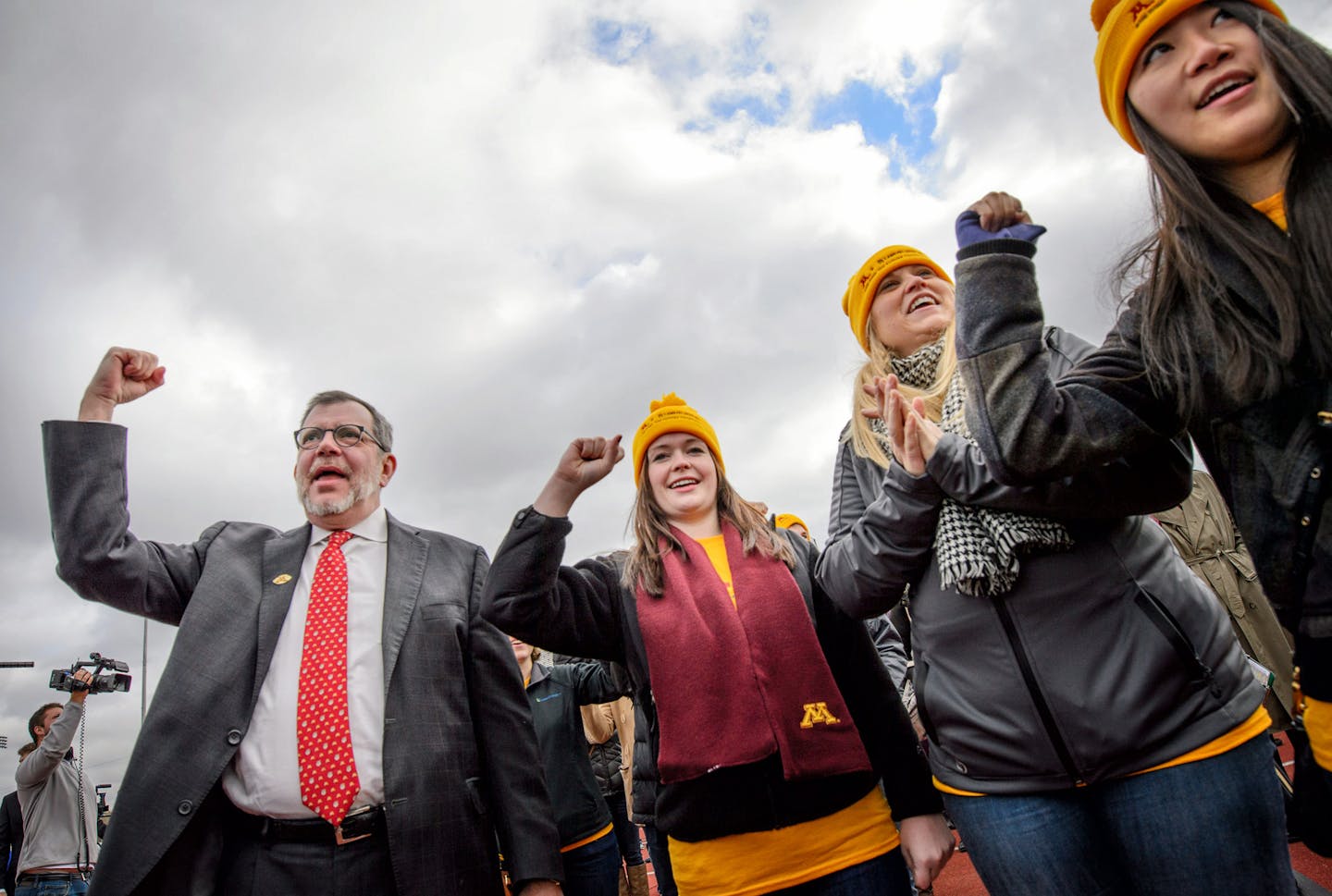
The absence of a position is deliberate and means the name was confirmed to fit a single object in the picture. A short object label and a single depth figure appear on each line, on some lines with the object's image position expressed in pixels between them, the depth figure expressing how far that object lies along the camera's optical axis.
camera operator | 6.11
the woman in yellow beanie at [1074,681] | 1.50
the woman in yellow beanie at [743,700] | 2.10
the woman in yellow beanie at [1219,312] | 1.15
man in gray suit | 2.06
